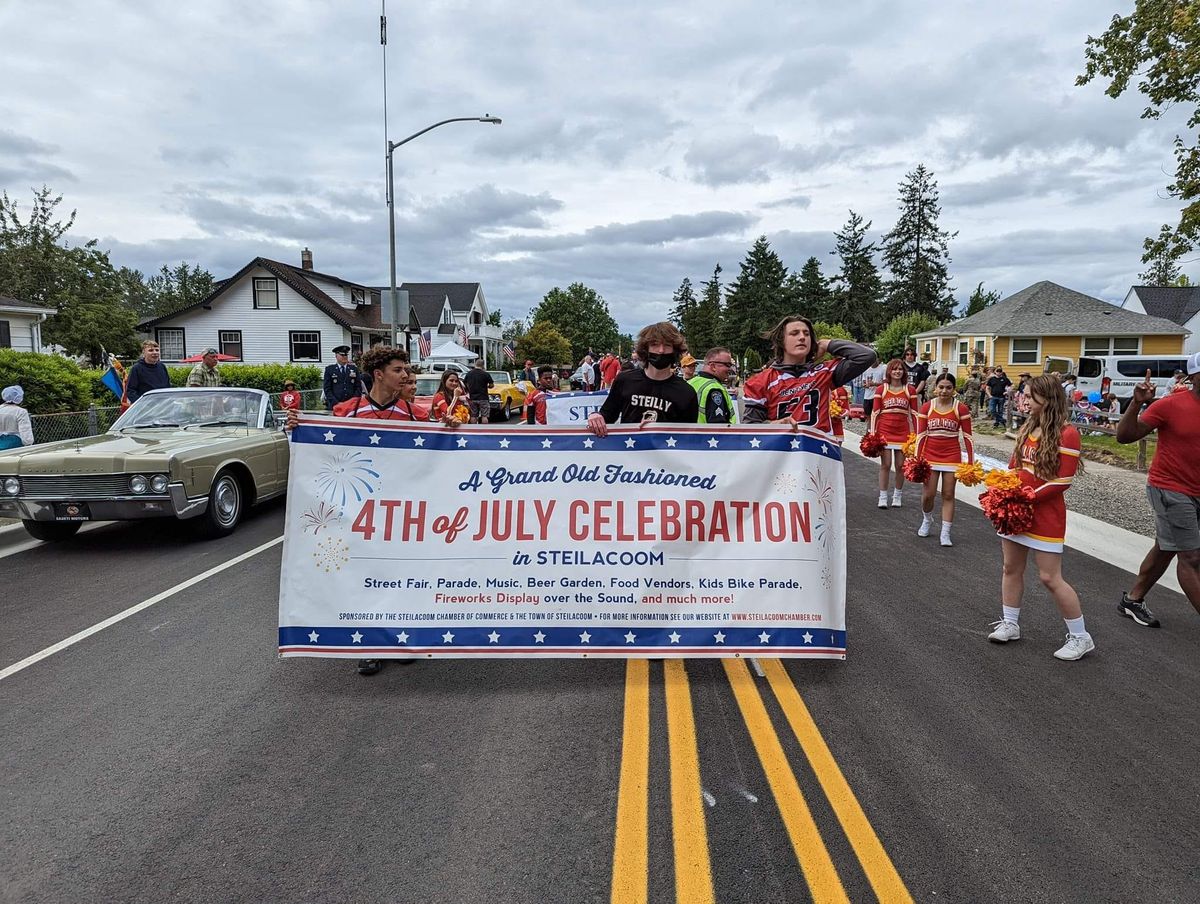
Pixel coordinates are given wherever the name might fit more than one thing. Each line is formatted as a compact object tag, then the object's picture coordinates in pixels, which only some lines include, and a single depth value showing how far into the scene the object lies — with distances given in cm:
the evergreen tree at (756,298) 8356
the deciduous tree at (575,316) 9206
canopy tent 3559
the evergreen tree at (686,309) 11921
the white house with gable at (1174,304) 5750
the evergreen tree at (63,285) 5516
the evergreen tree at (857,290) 8081
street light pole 2150
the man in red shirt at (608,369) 2241
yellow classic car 2508
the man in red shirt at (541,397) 1291
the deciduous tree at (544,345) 7856
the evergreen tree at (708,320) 10369
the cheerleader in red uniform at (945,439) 812
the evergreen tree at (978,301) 7619
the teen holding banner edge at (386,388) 527
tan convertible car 736
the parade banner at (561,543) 441
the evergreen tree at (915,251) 7712
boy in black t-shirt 489
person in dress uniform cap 1380
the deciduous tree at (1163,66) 1291
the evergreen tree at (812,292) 8369
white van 2603
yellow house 3956
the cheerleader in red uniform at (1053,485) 472
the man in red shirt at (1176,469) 515
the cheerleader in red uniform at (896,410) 973
